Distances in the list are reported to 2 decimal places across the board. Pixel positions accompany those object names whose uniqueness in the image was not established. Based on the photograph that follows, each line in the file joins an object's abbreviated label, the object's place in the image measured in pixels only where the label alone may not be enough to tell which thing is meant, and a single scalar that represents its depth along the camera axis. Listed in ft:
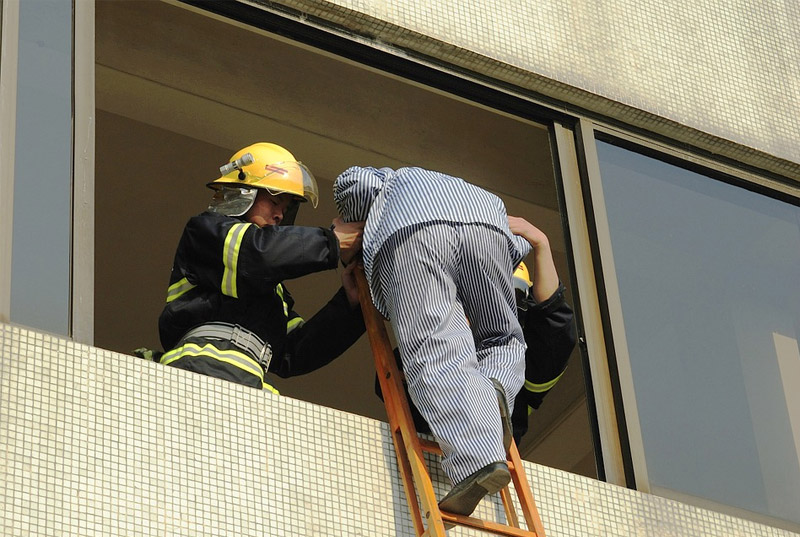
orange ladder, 32.09
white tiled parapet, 28.99
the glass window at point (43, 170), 31.37
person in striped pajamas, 31.99
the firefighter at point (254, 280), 34.47
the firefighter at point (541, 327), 38.19
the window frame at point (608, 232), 38.81
